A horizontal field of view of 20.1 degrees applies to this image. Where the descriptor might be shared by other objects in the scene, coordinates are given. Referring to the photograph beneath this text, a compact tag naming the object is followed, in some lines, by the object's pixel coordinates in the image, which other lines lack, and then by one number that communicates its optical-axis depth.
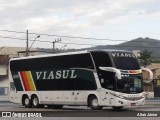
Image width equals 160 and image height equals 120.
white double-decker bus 26.83
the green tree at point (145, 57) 118.01
